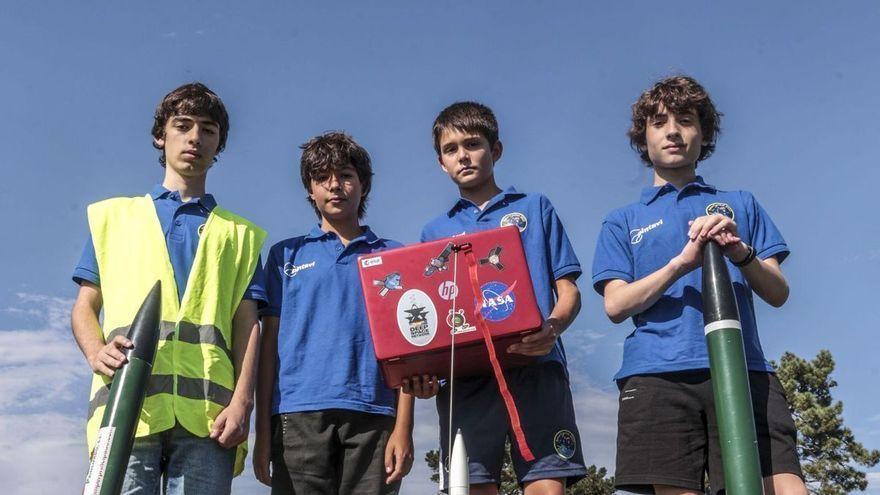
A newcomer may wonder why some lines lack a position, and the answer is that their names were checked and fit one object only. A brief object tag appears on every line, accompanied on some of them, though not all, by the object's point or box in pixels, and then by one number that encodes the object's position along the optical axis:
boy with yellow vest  4.79
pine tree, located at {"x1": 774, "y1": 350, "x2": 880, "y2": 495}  37.97
